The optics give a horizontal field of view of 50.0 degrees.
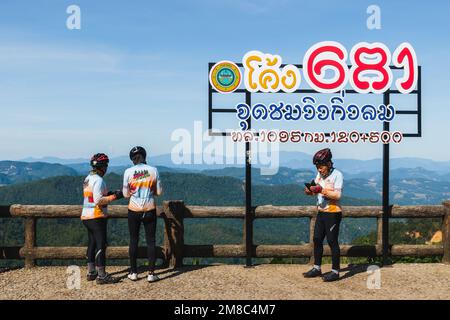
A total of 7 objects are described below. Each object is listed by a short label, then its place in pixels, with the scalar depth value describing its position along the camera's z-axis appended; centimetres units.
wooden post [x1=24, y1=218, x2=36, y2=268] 823
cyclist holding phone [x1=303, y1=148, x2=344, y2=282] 702
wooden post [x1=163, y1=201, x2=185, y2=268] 804
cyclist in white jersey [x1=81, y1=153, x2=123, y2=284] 675
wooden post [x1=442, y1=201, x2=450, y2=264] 857
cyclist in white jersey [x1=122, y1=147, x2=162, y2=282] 688
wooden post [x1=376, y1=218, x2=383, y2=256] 862
